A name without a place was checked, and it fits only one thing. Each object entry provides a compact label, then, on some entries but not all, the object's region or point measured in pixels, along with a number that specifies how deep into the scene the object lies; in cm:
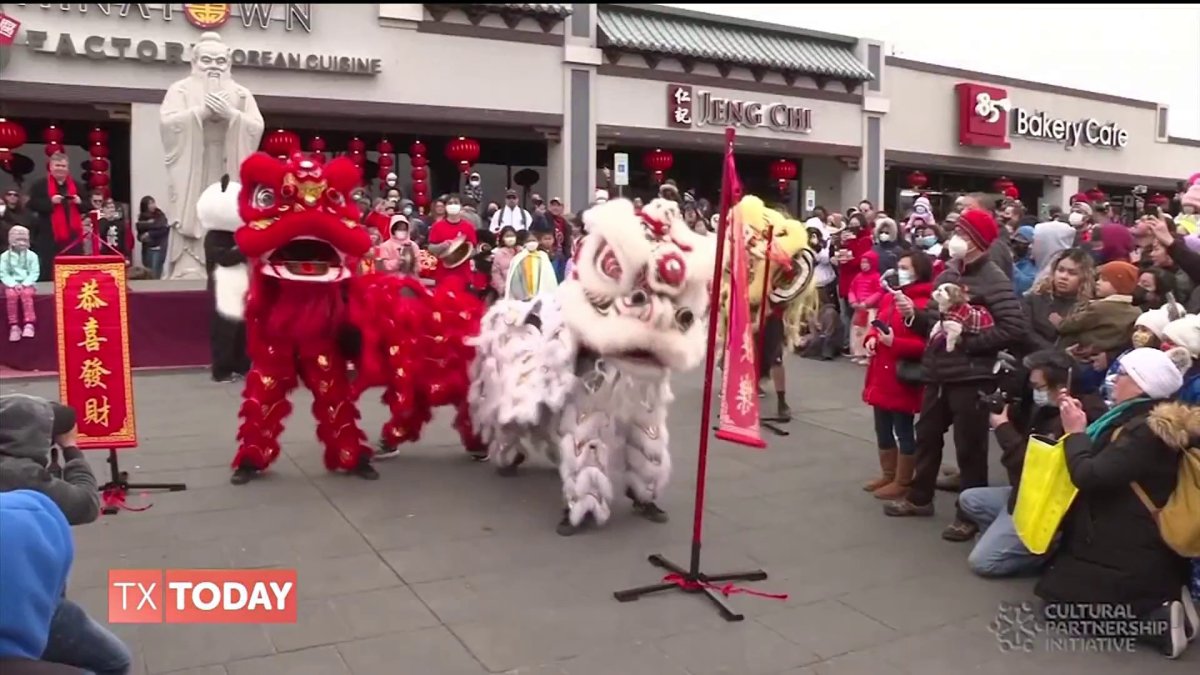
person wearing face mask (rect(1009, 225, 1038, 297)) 823
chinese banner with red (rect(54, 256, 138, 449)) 571
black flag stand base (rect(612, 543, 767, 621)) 443
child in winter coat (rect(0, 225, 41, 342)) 932
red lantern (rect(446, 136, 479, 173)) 1778
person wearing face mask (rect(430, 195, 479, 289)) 709
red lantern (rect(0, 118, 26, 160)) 1393
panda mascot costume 655
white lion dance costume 481
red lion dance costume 569
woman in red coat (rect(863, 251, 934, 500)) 572
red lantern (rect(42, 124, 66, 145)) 1488
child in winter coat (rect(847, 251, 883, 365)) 996
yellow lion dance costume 768
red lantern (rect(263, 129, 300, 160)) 1555
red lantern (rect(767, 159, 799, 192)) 2278
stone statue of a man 1089
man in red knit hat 519
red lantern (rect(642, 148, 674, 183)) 2069
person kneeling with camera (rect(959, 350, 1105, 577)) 454
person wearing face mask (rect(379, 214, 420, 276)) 840
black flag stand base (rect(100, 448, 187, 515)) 583
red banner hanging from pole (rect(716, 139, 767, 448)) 438
